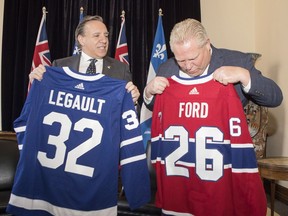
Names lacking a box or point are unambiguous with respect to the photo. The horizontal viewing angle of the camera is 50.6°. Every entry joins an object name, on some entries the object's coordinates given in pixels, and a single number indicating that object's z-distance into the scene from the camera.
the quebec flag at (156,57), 3.88
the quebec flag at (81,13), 4.31
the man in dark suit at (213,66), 1.56
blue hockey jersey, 1.72
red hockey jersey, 1.51
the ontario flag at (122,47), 4.17
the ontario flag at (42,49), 4.16
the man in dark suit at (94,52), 2.38
